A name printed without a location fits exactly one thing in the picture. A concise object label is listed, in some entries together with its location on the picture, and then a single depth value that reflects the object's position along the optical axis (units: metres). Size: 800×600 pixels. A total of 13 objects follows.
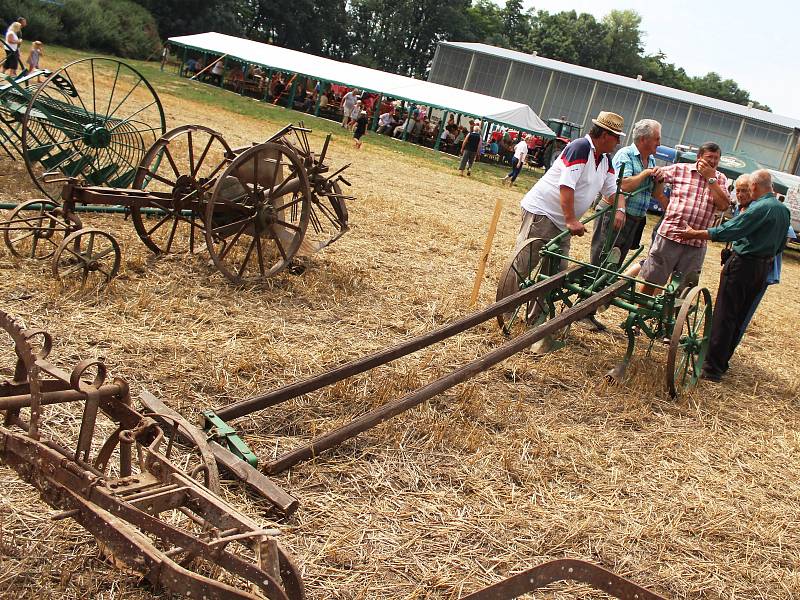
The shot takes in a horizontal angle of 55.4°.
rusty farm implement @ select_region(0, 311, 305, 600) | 2.32
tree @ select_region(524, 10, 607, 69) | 79.56
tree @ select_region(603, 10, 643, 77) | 84.38
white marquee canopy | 27.97
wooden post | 6.90
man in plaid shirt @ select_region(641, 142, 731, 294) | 6.53
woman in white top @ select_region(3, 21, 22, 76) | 18.27
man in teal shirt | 6.22
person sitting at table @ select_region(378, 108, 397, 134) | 30.03
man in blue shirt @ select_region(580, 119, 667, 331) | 6.91
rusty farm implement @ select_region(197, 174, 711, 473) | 4.21
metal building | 43.14
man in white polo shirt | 6.23
